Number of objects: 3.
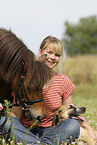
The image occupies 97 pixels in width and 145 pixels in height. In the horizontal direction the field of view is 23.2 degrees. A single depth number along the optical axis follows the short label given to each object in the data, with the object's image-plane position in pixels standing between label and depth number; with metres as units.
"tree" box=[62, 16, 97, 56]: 50.00
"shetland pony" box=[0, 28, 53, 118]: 2.87
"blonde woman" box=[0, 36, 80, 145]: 3.44
